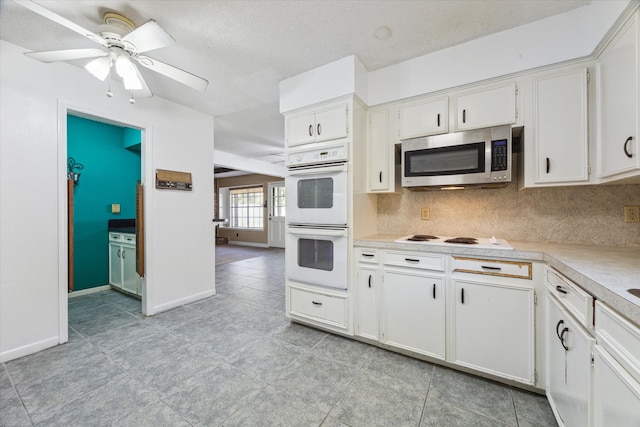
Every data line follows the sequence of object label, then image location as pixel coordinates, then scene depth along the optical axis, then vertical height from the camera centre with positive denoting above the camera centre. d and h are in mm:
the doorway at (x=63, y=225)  2268 -119
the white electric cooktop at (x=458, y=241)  1817 -240
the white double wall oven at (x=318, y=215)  2258 -29
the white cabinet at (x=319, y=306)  2314 -918
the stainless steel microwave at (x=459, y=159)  1882 +429
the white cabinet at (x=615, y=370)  740 -517
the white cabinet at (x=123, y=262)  3433 -725
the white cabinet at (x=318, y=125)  2289 +840
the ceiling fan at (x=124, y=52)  1536 +1074
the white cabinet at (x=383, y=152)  2377 +578
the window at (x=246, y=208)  8648 +144
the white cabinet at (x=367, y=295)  2166 -728
